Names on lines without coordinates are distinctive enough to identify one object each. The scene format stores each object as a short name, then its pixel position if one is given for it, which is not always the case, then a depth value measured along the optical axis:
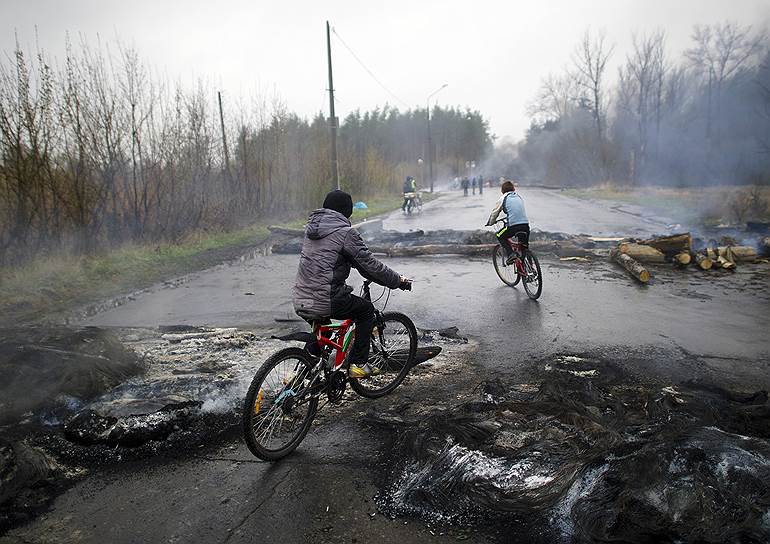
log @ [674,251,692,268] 10.22
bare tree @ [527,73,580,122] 76.31
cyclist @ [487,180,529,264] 8.63
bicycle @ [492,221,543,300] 8.26
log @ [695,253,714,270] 10.05
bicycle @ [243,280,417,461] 3.55
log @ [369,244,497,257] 13.11
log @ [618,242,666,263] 10.65
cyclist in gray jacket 3.95
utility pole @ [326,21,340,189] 20.52
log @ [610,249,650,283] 9.25
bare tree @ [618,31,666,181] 44.53
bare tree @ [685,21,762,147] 34.03
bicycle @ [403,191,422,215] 27.58
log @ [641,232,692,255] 10.52
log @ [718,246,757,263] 10.57
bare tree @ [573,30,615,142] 54.06
